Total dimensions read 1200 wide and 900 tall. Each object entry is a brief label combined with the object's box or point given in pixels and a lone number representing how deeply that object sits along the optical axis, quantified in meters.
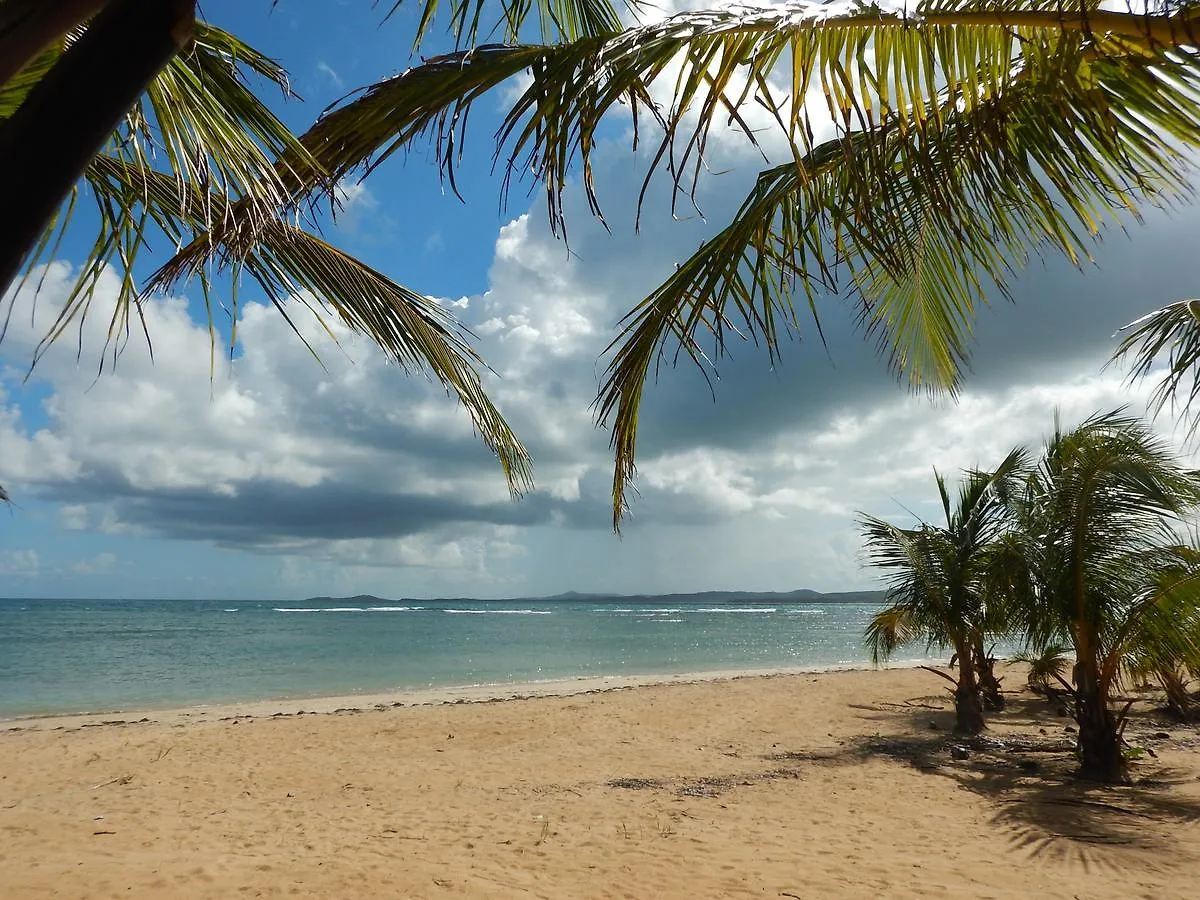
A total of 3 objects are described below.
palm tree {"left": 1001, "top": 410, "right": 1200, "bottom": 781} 6.05
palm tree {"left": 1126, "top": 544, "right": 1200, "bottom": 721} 5.93
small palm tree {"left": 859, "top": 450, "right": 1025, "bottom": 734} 9.12
